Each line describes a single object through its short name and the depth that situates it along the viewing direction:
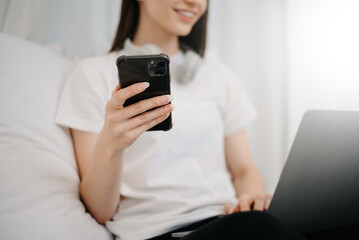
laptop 0.48
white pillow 0.57
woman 0.63
